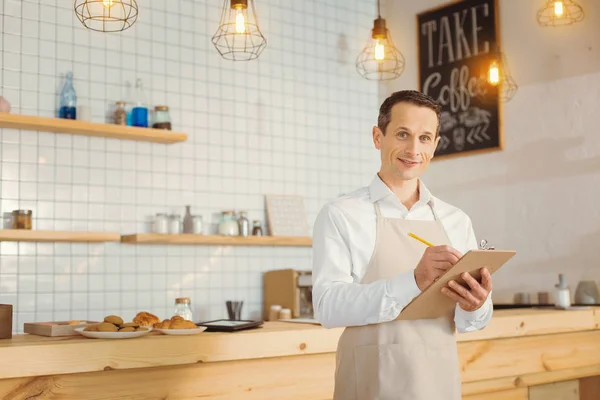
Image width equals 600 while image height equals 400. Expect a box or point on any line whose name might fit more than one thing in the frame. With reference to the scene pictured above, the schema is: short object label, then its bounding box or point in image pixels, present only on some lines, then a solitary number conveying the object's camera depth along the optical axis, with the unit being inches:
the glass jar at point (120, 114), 173.5
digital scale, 107.9
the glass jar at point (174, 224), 178.4
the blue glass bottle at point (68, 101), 167.0
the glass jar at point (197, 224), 182.2
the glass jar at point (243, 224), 189.3
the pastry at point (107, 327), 97.0
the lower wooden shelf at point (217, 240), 171.8
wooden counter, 90.0
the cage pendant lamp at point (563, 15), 172.9
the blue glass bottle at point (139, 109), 176.1
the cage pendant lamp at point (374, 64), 219.6
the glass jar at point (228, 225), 187.3
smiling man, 80.7
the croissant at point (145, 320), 114.0
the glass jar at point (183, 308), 140.9
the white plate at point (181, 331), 102.7
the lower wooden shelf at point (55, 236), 155.6
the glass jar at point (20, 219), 159.2
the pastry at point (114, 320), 100.4
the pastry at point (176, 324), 104.5
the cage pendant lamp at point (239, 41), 197.8
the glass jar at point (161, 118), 178.7
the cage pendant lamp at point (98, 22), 178.0
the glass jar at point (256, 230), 192.7
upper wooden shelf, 158.4
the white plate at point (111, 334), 95.1
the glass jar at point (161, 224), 176.4
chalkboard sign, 192.1
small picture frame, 200.5
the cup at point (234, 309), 168.1
